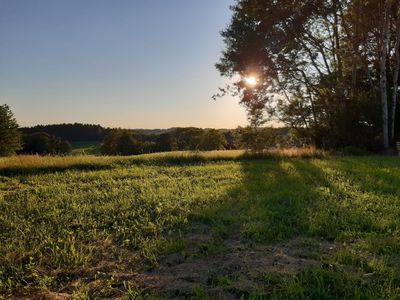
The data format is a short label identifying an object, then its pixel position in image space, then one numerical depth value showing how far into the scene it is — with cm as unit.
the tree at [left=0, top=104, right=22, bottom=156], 4834
